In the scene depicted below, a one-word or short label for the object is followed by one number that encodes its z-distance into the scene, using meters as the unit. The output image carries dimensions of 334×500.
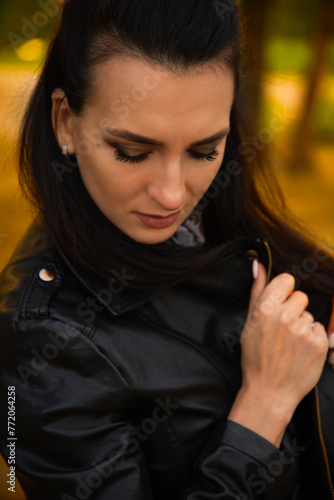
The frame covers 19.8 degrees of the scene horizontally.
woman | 0.66
